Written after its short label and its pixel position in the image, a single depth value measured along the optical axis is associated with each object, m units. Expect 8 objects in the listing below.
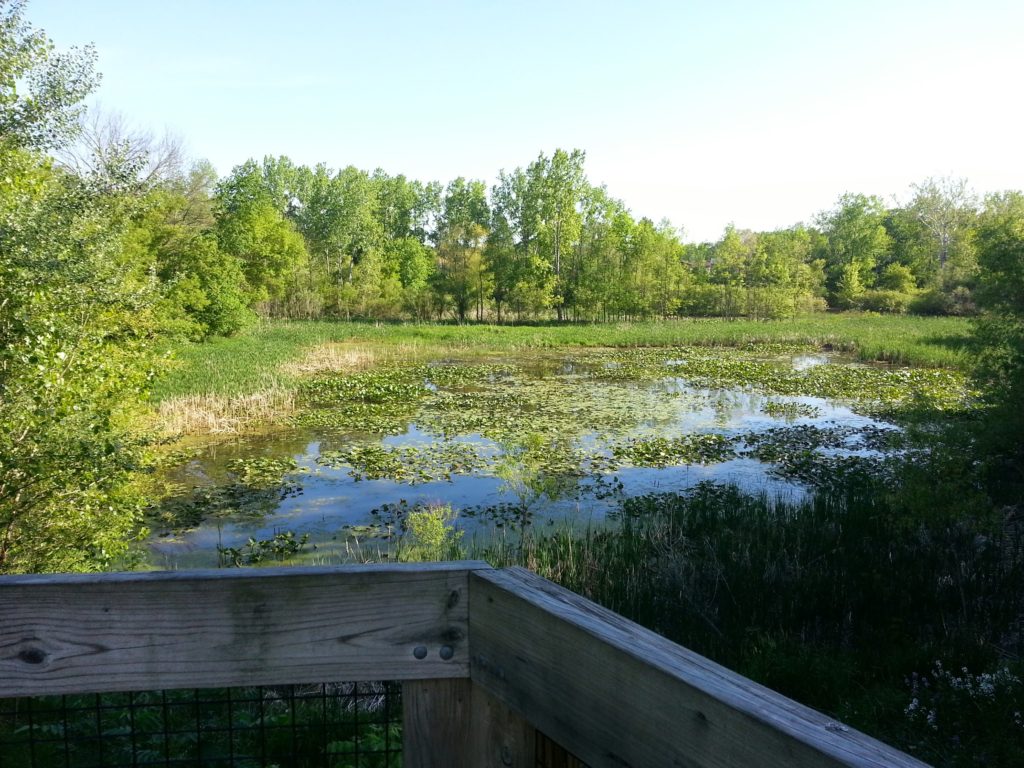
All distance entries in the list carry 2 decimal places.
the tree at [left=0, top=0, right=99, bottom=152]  8.47
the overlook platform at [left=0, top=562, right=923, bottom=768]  1.28
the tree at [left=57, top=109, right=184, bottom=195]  11.33
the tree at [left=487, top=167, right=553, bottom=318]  54.00
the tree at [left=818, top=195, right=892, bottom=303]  70.12
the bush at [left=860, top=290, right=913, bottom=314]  55.36
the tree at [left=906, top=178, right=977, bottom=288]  64.56
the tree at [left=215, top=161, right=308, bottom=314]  44.19
